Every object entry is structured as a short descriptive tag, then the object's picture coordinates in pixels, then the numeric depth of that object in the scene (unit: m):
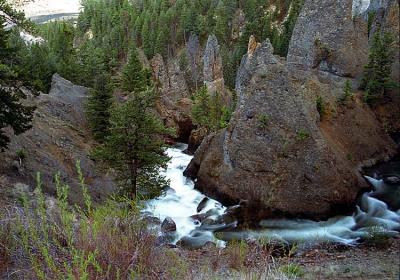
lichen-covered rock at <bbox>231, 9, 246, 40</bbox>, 91.23
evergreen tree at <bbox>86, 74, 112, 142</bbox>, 26.84
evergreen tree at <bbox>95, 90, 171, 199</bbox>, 17.42
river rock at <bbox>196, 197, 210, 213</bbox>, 22.57
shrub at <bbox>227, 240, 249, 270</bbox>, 7.28
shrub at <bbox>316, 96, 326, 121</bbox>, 26.62
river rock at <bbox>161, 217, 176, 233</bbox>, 19.42
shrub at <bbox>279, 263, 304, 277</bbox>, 8.36
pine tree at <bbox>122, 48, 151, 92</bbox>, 36.19
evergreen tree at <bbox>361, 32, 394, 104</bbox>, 30.72
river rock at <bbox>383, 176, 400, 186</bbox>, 24.33
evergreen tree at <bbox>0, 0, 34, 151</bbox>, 14.25
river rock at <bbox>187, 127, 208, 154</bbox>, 35.66
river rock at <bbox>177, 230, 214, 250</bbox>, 18.47
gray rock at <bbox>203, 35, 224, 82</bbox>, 65.00
